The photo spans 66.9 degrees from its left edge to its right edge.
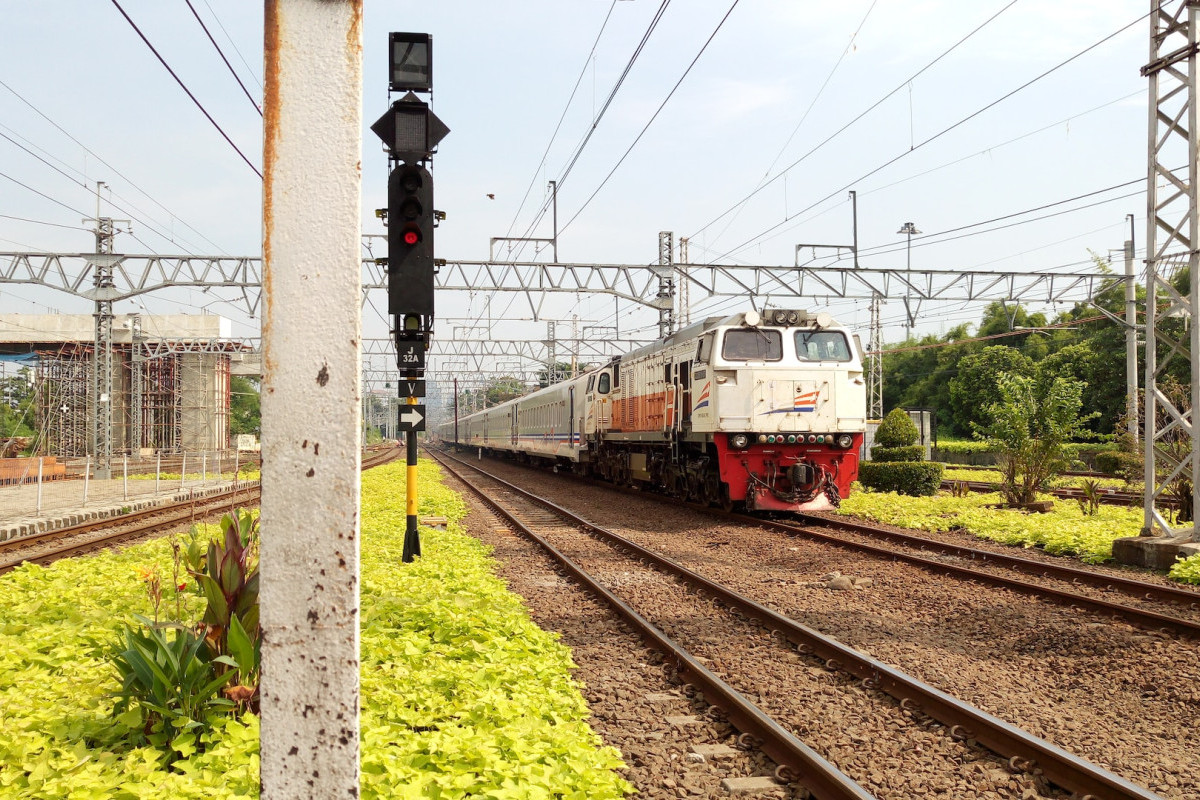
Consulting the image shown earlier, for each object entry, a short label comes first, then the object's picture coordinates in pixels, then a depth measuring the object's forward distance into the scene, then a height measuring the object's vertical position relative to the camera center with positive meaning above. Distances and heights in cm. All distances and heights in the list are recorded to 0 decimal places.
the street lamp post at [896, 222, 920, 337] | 2624 +340
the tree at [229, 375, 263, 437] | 6525 +155
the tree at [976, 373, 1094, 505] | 1647 -21
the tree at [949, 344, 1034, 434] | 4856 +223
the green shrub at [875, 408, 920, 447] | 2203 -32
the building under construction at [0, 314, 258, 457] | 4128 +256
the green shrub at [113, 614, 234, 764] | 419 -125
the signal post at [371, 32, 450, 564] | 922 +224
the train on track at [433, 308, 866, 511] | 1430 +20
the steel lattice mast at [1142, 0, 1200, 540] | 990 +213
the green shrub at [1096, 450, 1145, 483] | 1450 -85
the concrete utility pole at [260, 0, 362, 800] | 233 +1
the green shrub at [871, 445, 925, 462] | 2111 -80
